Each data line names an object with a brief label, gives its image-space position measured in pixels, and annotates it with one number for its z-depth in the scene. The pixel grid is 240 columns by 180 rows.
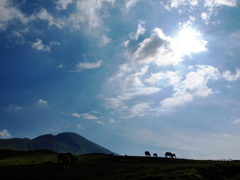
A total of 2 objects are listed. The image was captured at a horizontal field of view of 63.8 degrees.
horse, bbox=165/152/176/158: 74.82
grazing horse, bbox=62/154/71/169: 39.38
